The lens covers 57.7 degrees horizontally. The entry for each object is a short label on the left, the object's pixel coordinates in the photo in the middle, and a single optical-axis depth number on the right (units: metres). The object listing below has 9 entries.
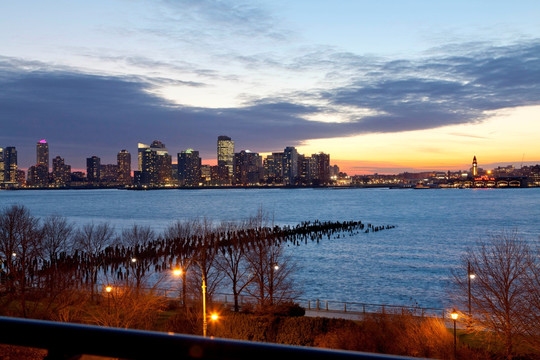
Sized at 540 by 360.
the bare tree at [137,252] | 55.22
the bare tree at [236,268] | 35.59
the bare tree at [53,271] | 34.64
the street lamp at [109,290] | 27.91
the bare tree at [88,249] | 53.11
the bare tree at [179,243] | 61.60
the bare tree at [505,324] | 23.79
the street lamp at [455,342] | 22.12
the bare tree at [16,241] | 34.47
